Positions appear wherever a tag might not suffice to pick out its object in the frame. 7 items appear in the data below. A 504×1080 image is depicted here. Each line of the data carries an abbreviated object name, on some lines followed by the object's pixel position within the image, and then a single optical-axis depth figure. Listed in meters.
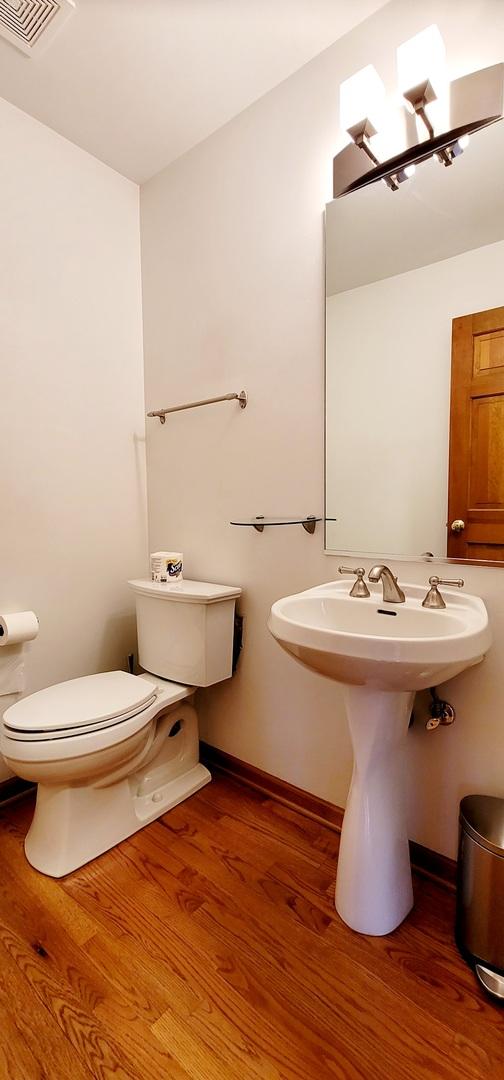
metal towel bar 1.59
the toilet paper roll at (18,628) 1.48
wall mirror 1.12
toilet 1.25
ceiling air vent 1.22
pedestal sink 1.03
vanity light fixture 1.06
